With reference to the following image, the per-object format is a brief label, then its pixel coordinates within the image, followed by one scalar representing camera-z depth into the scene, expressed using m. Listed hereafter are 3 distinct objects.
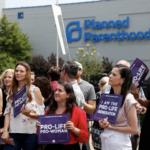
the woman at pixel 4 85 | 4.16
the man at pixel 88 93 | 4.24
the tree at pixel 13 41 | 20.52
